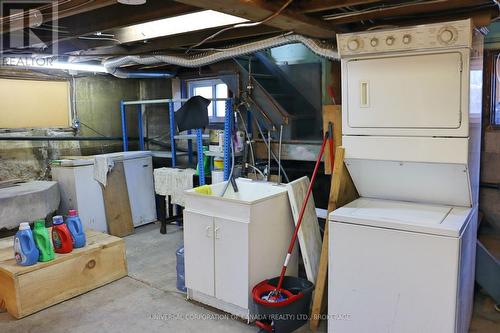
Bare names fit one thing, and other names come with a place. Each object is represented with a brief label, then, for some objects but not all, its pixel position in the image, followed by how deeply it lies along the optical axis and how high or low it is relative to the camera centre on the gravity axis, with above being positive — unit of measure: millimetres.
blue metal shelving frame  3902 -55
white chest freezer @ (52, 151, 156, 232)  4363 -621
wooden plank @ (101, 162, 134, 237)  4617 -839
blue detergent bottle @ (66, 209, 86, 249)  3344 -806
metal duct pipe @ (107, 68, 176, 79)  4477 +634
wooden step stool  2928 -1100
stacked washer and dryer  2109 -311
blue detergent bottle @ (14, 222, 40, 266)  2971 -840
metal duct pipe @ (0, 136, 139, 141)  4377 -93
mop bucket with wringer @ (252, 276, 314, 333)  2566 -1119
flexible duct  2881 +609
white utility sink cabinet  2758 -816
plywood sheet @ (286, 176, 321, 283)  2930 -754
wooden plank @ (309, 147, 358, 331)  2576 -483
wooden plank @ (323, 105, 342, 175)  2889 +48
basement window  4949 +421
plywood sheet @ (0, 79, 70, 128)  4449 +304
